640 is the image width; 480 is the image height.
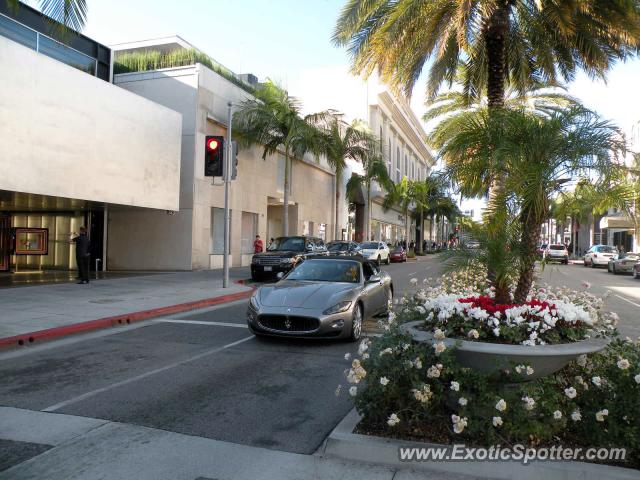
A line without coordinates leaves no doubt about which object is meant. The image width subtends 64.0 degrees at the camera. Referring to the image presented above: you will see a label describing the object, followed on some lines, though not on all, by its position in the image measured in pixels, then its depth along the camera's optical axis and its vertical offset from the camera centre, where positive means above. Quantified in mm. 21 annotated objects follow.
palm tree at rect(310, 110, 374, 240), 28875 +5868
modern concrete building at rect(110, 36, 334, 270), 22500 +2831
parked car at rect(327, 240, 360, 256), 25627 -572
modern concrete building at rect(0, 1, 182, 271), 13641 +2477
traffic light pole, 15641 +1302
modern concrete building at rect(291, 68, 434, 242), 47094 +10843
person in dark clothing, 16141 -812
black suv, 19312 -816
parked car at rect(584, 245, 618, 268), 37344 -893
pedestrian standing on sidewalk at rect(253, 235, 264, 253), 25438 -575
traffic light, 14703 +2246
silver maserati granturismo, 7773 -1076
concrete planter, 3963 -893
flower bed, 3648 -1174
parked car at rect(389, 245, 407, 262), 40344 -1389
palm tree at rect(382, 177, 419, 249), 48672 +4364
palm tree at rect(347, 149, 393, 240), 34344 +4557
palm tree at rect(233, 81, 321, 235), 24531 +5466
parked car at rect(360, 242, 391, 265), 32906 -922
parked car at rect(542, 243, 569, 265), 41438 -862
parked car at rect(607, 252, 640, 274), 29875 -1158
